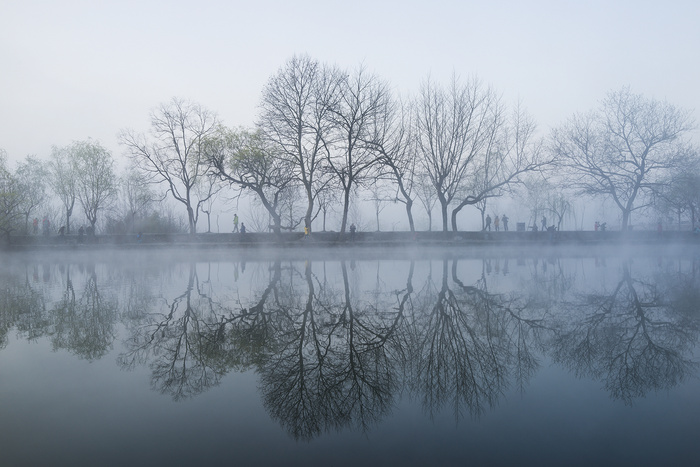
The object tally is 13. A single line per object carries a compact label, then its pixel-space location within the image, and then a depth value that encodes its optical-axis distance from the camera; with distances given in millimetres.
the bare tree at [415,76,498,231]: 34156
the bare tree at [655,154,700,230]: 34344
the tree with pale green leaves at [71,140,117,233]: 47031
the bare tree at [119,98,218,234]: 40969
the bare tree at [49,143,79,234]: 47062
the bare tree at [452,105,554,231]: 34219
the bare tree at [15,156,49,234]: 44875
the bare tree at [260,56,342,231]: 31312
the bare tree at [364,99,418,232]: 31438
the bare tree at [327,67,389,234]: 30641
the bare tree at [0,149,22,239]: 37906
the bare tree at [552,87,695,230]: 35094
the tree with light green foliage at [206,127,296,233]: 32531
